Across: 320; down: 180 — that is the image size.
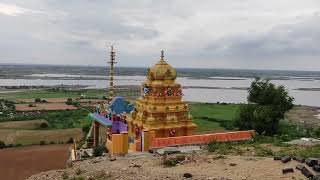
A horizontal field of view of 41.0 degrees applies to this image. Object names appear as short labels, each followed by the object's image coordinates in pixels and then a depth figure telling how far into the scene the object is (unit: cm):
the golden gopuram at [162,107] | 2072
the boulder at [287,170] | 1210
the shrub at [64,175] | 1418
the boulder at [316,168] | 1188
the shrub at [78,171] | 1450
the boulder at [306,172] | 1157
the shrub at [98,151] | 2076
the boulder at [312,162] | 1232
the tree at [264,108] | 2584
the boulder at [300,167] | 1216
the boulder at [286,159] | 1312
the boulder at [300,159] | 1296
